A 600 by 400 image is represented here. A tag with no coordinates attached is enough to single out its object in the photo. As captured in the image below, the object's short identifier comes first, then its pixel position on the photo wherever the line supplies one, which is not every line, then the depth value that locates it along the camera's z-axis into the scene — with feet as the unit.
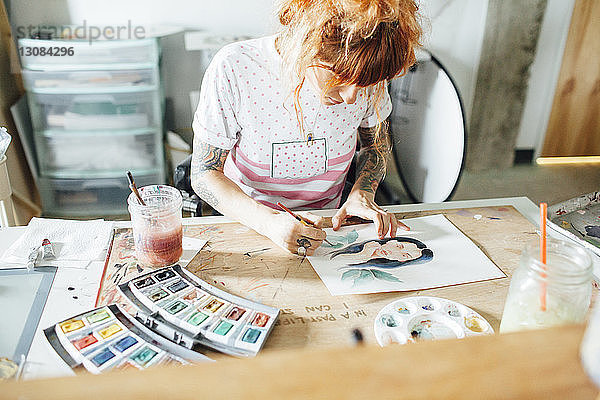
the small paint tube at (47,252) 3.27
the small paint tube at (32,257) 3.16
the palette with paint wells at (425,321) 2.72
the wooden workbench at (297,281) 2.77
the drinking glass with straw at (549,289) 2.16
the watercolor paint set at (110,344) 2.41
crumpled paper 3.27
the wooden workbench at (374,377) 1.03
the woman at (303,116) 3.20
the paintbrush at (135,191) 3.10
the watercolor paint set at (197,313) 2.56
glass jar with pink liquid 3.10
